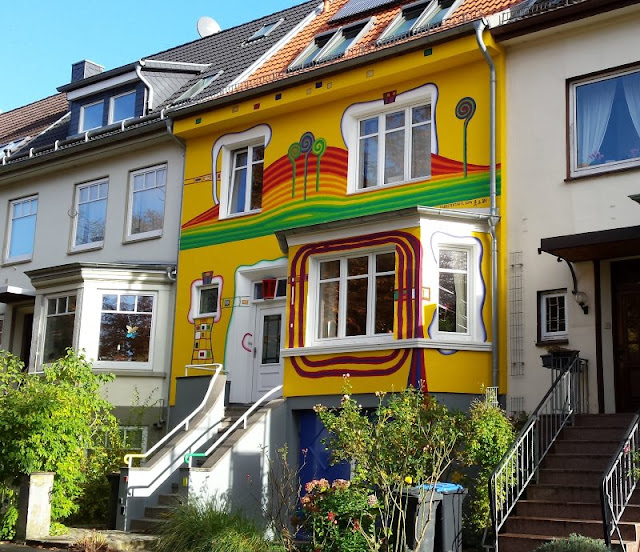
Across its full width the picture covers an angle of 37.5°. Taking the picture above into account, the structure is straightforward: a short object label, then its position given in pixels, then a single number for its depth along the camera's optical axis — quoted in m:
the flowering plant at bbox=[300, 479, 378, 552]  11.19
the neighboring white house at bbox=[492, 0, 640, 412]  13.96
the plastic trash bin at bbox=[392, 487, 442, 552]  11.20
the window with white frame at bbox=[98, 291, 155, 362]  19.83
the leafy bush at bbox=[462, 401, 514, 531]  12.30
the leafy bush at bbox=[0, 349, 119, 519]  14.46
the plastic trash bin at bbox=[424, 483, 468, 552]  11.39
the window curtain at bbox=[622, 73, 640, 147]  14.38
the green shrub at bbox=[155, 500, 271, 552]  11.54
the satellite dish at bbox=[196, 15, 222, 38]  28.06
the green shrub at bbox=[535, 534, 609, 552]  9.39
